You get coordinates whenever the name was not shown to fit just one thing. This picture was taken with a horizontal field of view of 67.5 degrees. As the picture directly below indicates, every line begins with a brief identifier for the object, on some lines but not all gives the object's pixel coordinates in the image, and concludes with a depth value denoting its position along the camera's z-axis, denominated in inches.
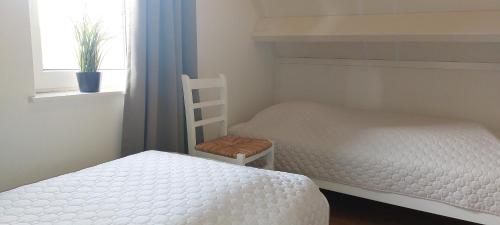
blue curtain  75.2
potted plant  69.0
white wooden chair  80.7
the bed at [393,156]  72.1
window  67.2
